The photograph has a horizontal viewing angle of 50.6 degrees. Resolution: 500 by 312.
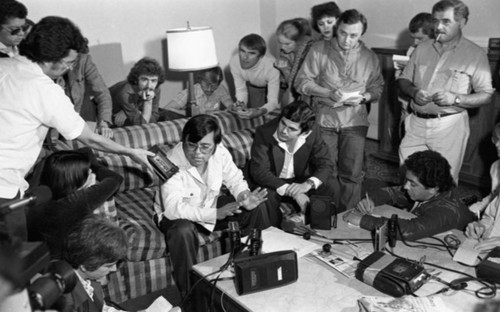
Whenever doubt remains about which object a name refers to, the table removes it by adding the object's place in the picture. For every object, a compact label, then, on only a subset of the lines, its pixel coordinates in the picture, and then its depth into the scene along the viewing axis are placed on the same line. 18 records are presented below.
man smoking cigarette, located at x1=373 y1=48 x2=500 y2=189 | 3.88
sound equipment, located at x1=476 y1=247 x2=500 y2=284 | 1.95
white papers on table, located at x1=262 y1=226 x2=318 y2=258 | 2.26
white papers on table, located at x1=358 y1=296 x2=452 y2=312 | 1.78
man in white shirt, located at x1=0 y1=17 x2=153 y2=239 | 2.06
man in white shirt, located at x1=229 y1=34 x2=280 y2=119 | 4.08
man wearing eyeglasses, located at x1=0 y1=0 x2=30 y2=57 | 2.91
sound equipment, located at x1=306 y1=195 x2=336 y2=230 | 2.46
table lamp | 3.93
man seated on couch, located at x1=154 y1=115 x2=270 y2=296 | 2.64
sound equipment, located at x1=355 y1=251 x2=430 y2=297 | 1.89
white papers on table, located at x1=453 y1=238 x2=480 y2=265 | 2.10
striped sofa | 2.65
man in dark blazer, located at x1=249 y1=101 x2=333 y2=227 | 2.97
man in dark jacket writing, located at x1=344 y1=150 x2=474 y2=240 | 2.35
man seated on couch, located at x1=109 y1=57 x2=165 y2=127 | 3.71
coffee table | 1.87
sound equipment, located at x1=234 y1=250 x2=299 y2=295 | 1.94
